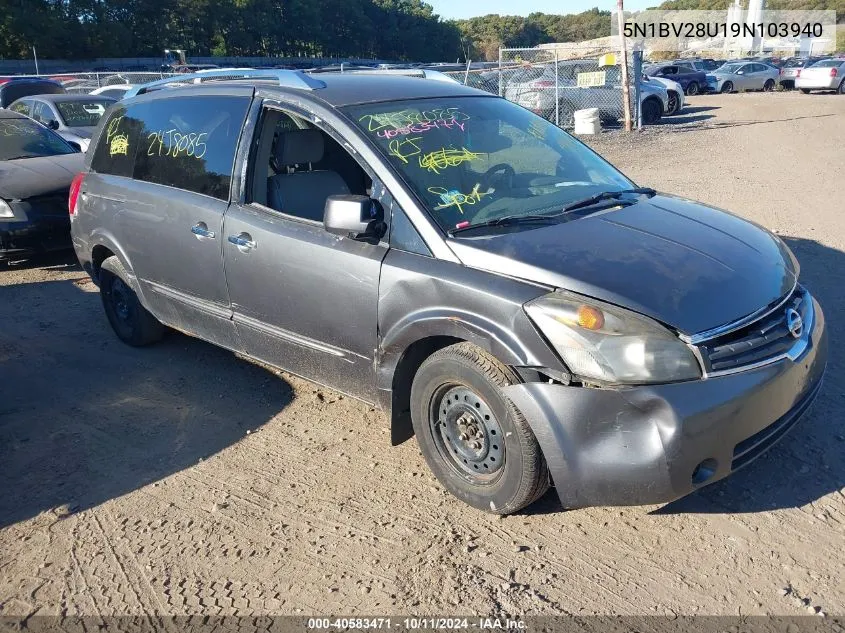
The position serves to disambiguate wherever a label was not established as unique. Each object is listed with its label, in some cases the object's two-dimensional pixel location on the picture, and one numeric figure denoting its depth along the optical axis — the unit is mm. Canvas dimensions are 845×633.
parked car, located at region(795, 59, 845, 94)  30688
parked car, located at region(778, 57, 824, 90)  36250
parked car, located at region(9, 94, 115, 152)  12344
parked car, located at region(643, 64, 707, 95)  33125
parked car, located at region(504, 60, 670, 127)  18594
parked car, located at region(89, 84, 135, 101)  17191
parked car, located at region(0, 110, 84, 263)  7652
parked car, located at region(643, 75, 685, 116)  21797
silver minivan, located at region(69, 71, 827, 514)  2834
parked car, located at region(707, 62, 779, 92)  35031
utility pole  15630
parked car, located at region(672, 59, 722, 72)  36075
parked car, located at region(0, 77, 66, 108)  17422
